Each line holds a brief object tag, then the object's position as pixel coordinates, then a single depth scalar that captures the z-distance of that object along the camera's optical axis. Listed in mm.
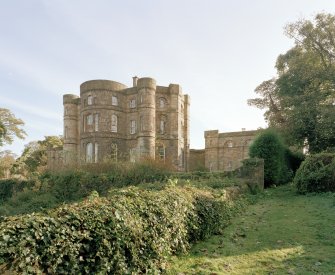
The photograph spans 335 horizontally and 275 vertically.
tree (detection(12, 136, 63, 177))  41434
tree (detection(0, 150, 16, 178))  36106
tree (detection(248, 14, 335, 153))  23688
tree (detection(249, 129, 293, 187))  20203
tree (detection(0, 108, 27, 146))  42969
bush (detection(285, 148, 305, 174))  24297
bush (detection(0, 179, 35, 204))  25047
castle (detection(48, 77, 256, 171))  35719
